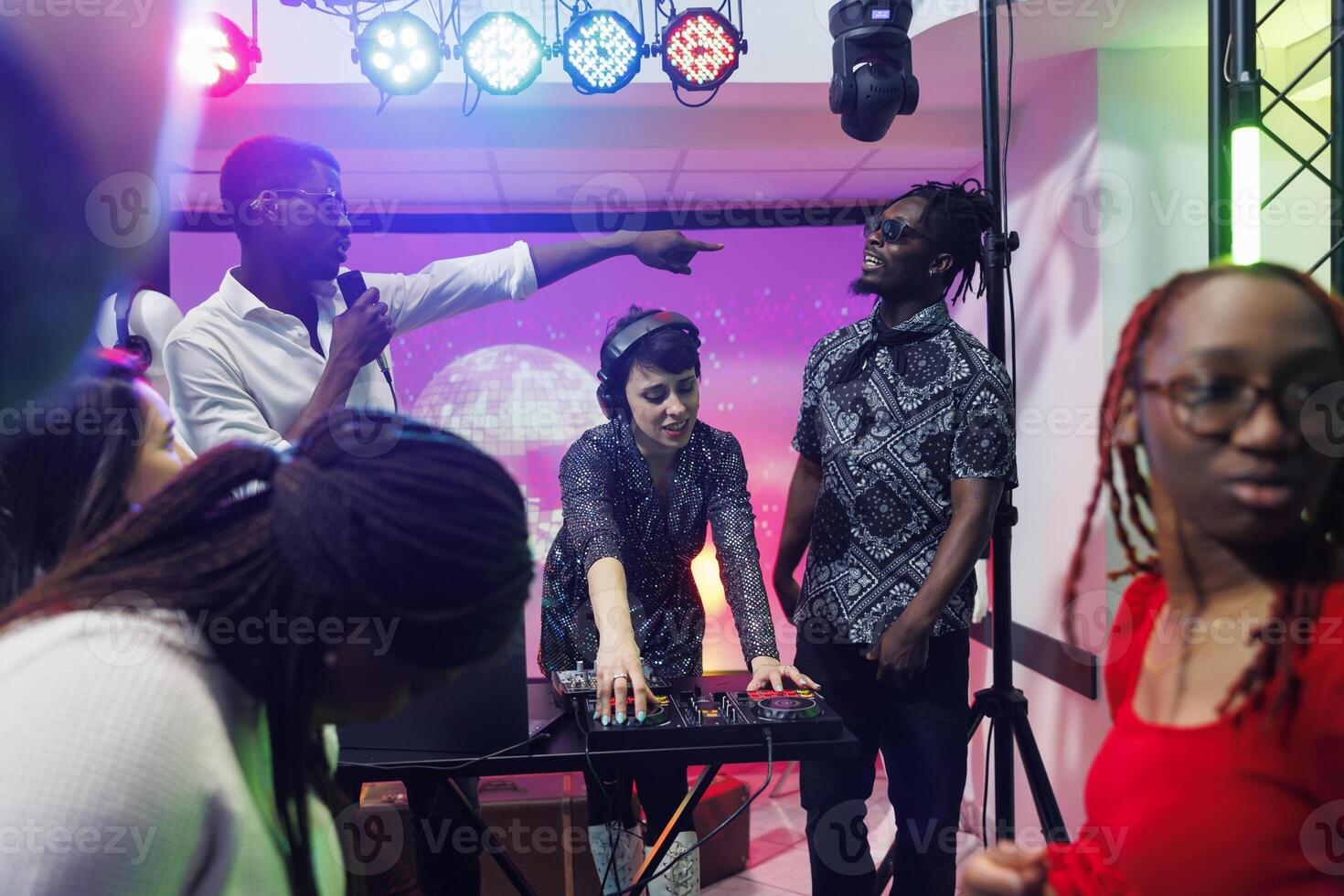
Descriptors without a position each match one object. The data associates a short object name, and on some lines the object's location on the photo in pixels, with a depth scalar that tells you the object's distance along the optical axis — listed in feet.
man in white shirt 6.98
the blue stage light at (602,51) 9.62
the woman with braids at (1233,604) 2.30
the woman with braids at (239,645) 2.47
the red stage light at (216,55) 9.41
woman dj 7.56
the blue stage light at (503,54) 9.56
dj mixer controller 5.72
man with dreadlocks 7.16
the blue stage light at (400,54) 9.59
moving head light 8.64
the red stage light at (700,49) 9.79
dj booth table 5.68
